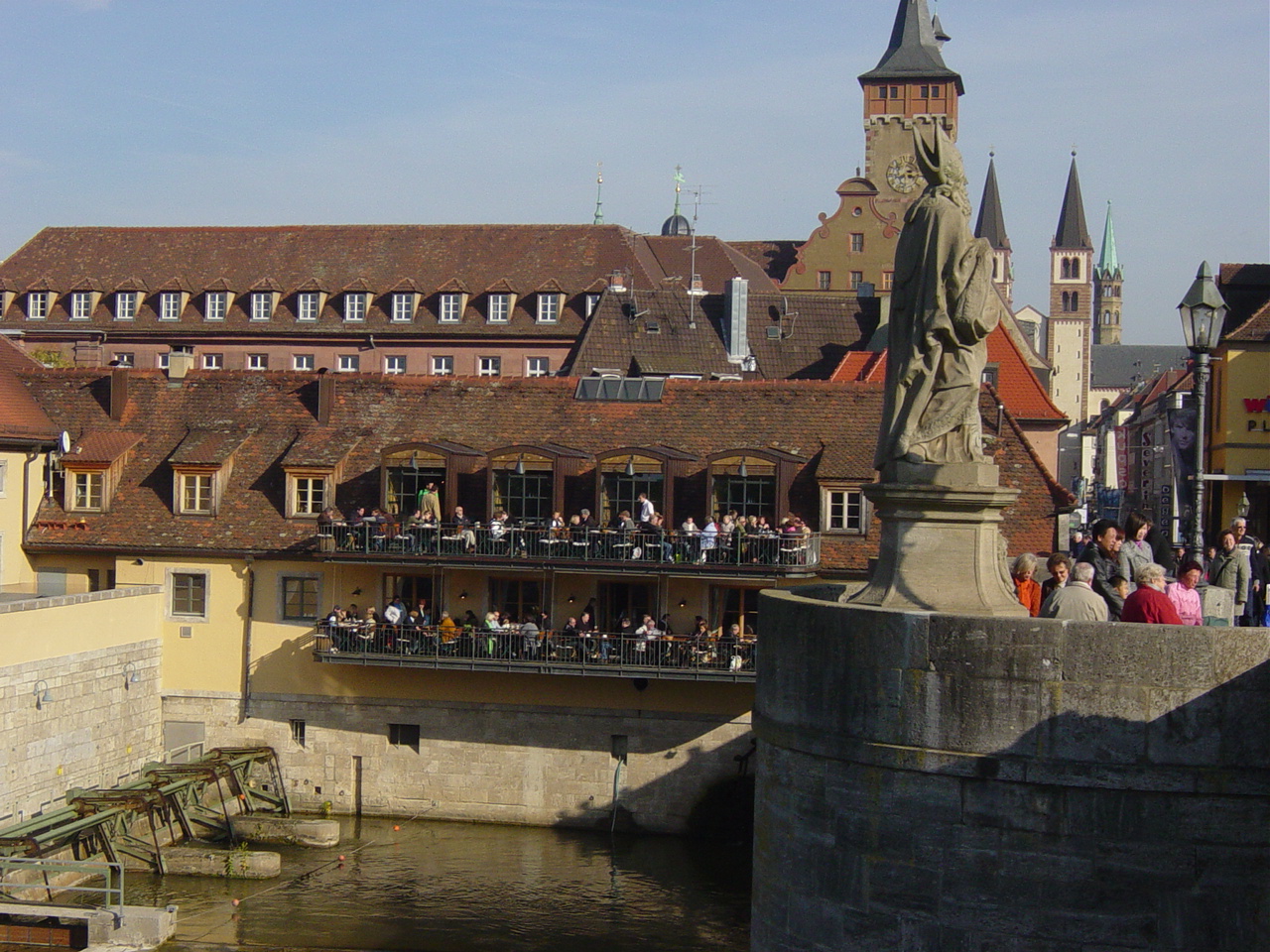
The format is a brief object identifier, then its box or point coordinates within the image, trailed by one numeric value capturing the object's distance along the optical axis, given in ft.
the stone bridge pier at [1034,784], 36.22
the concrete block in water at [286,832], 106.73
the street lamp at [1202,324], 60.64
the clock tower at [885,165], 252.62
